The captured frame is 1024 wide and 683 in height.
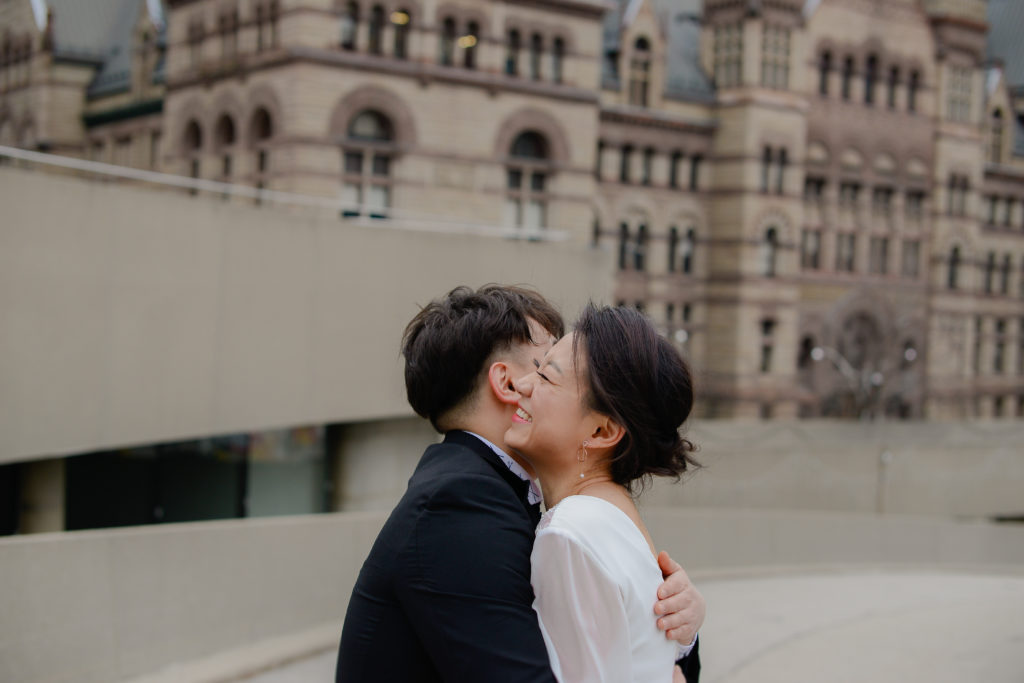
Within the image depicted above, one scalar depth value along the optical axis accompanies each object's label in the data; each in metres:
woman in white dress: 2.50
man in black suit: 2.50
